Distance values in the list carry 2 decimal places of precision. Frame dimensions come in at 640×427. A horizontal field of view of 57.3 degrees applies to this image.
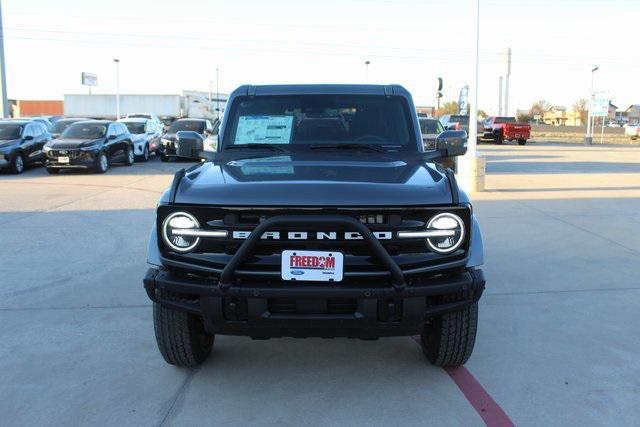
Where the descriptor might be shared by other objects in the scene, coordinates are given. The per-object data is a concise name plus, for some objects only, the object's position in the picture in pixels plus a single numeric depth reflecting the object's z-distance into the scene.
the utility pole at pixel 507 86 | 52.28
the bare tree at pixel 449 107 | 85.99
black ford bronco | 3.14
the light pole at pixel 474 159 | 12.55
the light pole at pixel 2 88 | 27.91
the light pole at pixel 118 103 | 48.69
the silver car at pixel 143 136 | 21.44
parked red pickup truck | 34.72
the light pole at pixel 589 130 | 39.44
